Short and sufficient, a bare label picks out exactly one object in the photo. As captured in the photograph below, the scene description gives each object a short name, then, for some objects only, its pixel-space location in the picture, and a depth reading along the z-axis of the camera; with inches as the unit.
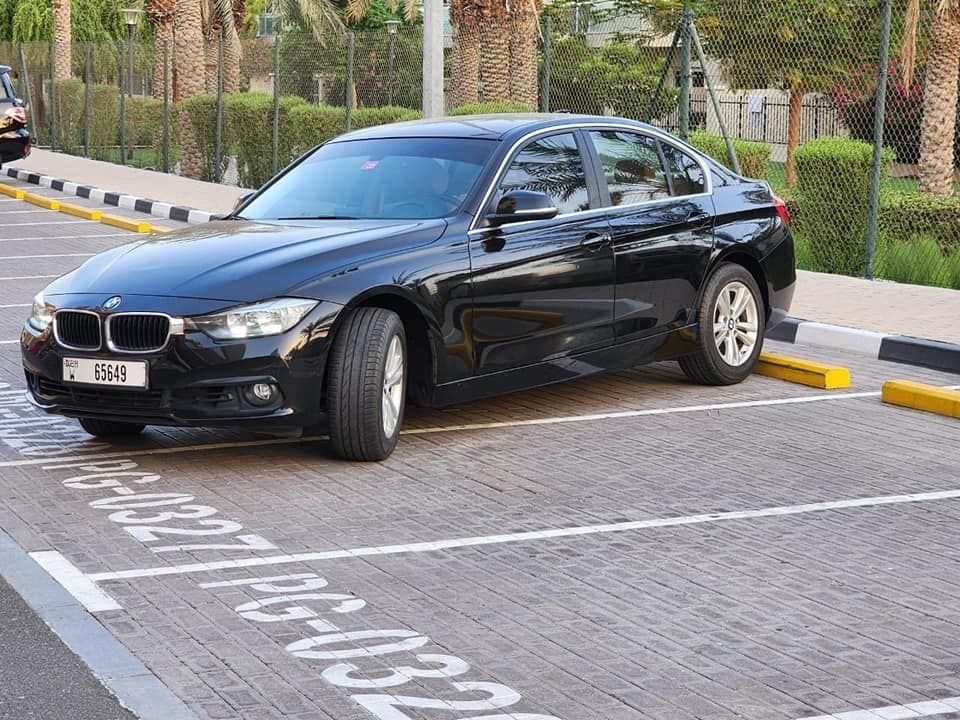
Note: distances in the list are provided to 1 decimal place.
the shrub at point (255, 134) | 1014.4
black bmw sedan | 296.5
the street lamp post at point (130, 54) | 1282.0
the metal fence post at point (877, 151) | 544.7
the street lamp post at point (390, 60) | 964.6
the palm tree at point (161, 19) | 1382.9
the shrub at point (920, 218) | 664.0
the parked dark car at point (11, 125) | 1098.1
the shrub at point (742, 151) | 702.5
